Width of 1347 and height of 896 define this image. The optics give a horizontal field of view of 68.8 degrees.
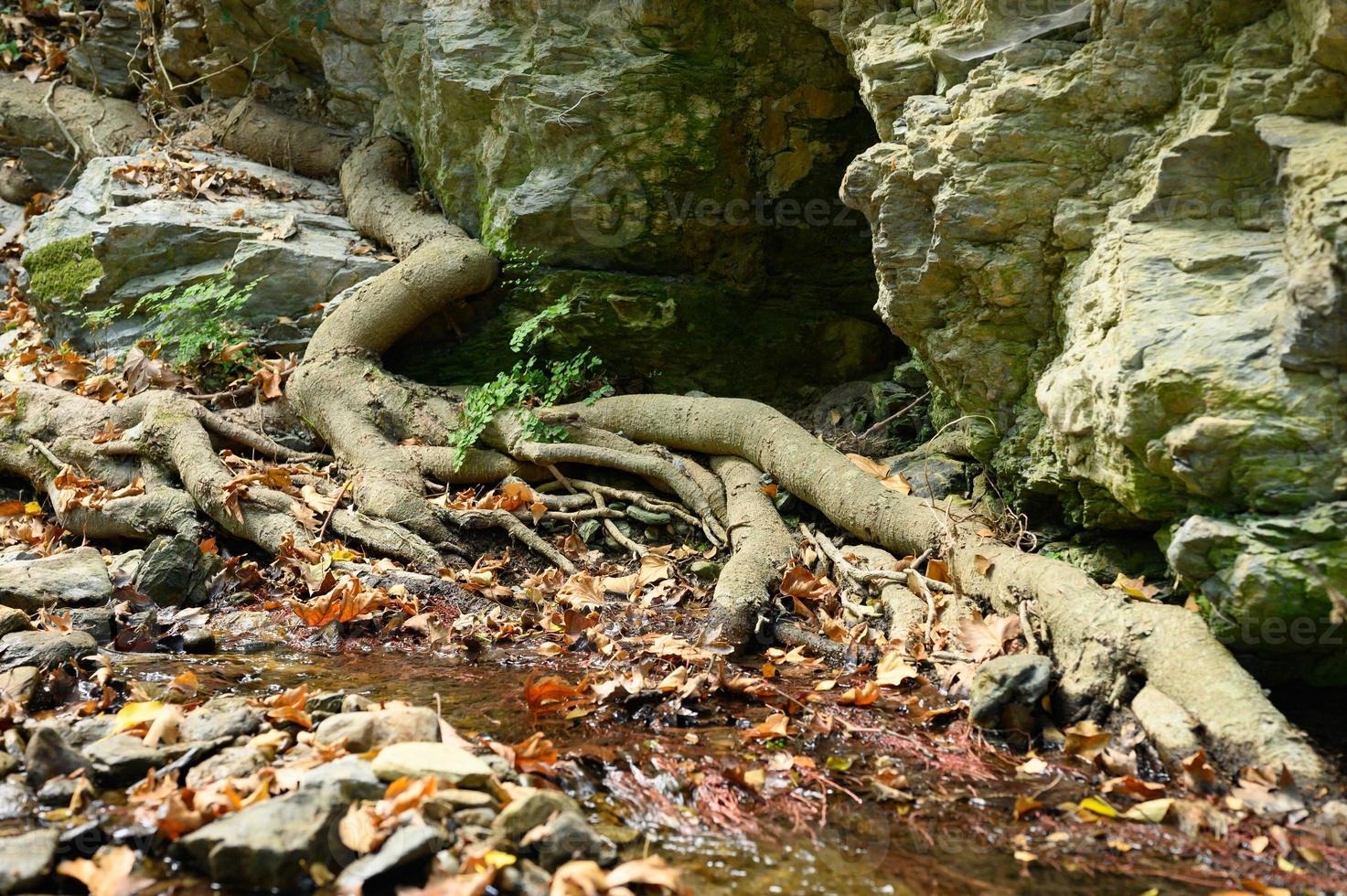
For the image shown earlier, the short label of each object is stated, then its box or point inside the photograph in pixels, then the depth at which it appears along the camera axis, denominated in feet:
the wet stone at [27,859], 7.29
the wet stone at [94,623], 14.23
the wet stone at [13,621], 13.14
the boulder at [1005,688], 10.87
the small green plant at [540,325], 21.11
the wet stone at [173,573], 16.44
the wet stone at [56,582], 14.71
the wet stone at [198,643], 14.12
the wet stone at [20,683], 10.98
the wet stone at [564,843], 7.70
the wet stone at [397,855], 7.30
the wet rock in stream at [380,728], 9.39
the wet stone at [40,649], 11.97
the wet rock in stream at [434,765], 8.46
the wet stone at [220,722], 9.84
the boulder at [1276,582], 9.64
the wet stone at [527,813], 7.88
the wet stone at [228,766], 8.89
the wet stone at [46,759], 9.01
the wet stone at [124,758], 9.09
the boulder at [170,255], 24.21
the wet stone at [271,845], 7.41
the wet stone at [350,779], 8.17
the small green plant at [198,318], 23.09
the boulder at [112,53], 31.32
